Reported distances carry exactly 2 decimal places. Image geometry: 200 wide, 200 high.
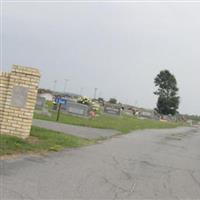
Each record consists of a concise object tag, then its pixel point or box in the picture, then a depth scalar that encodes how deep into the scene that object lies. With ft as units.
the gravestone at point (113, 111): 129.16
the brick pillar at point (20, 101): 32.00
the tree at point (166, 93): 238.53
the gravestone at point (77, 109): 89.24
